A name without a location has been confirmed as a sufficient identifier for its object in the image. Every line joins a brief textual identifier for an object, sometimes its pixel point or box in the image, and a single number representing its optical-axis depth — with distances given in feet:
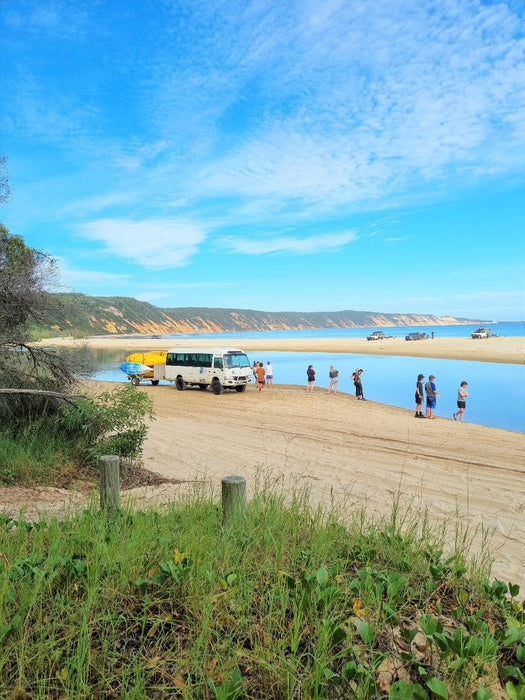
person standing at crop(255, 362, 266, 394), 81.82
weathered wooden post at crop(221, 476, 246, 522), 14.10
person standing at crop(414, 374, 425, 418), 60.03
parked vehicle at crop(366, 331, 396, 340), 294.87
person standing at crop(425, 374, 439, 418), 57.21
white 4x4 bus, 79.71
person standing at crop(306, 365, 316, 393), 79.16
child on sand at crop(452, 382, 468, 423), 57.88
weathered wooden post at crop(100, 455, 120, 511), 16.43
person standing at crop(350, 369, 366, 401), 74.54
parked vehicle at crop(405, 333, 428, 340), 273.01
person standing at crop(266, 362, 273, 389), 91.71
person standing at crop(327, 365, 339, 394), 81.05
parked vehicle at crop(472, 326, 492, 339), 246.78
